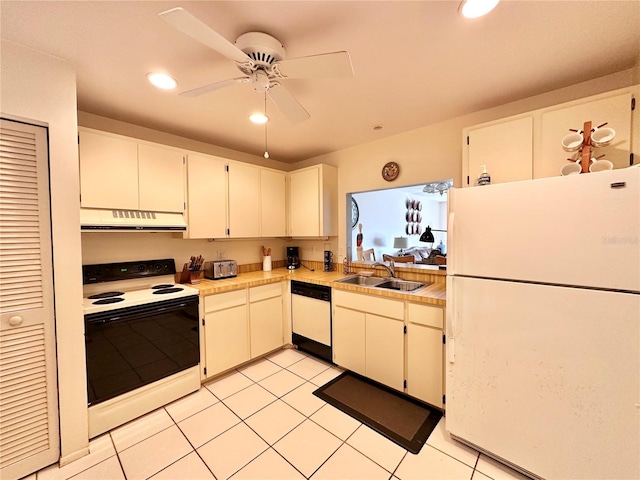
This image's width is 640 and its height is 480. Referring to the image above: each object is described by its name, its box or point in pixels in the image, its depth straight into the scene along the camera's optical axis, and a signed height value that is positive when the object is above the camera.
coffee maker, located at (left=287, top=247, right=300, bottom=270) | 3.55 -0.33
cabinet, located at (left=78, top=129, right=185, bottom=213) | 1.95 +0.53
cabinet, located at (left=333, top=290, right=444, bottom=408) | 1.94 -0.94
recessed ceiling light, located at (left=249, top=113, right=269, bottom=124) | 2.21 +1.06
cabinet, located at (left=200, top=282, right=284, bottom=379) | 2.34 -0.94
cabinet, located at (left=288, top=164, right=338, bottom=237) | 3.12 +0.43
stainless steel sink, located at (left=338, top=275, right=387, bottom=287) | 2.81 -0.52
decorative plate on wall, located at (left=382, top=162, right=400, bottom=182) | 2.74 +0.70
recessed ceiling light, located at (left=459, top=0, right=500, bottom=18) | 1.11 +1.03
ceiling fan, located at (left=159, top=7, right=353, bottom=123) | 1.00 +0.84
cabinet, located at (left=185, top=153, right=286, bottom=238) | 2.56 +0.41
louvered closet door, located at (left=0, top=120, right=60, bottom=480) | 1.41 -0.43
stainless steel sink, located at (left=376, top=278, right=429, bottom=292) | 2.49 -0.53
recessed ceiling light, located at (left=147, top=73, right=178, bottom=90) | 1.66 +1.06
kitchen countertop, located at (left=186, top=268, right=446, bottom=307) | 2.01 -0.49
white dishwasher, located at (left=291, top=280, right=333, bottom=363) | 2.67 -0.94
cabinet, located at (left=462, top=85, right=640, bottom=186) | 1.52 +0.66
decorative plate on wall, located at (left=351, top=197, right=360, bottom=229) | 3.86 +0.35
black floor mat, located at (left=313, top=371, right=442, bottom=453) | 1.77 -1.41
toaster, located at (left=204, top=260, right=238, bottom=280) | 2.78 -0.39
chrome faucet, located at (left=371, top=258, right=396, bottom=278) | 2.70 -0.37
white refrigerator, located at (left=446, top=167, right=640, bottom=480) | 1.18 -0.49
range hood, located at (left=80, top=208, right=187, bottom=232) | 1.92 +0.12
